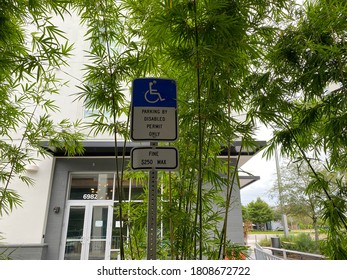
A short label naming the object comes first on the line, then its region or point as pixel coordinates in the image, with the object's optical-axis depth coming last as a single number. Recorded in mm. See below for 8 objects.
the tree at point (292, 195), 9180
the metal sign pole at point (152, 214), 967
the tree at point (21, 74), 1383
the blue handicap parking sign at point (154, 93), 1071
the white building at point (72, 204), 5527
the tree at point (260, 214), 25719
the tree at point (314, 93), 1480
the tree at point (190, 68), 1280
